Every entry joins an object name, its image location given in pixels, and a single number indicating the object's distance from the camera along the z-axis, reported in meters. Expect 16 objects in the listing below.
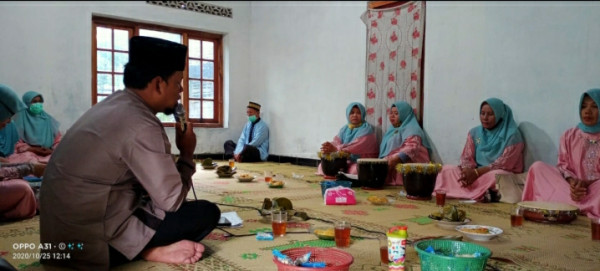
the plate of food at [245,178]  5.01
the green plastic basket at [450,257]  1.61
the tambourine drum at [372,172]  4.51
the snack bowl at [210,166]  6.30
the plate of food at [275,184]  4.58
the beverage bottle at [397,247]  1.71
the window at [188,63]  7.45
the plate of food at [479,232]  2.42
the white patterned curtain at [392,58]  5.50
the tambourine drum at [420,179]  3.95
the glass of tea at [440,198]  3.64
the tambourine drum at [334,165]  5.35
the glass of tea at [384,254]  2.00
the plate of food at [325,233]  2.44
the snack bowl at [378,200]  3.70
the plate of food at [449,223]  2.77
